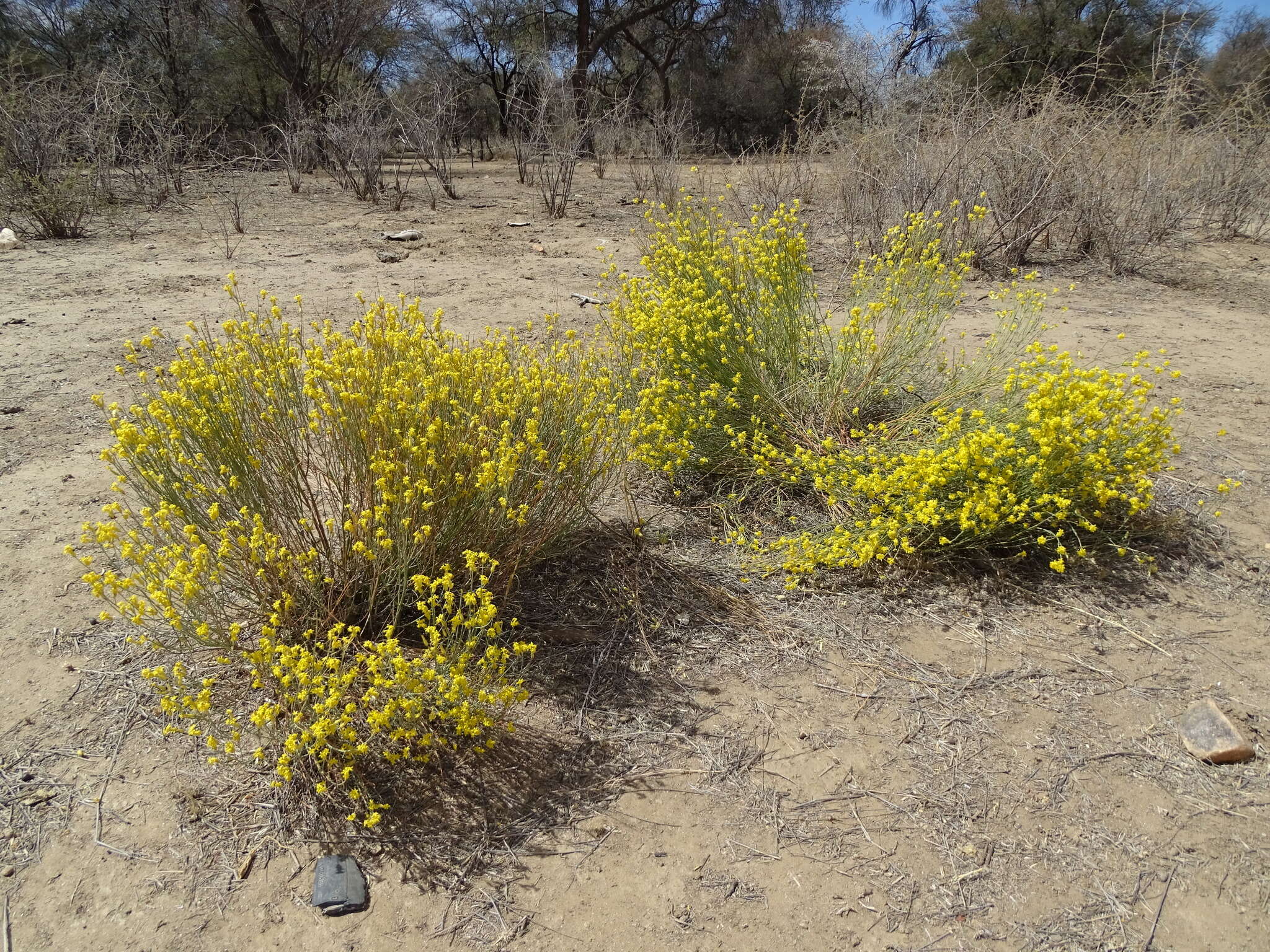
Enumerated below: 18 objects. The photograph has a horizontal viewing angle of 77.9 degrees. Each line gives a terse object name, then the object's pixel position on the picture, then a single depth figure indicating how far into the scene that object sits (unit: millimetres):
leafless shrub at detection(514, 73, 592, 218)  9305
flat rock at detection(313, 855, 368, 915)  1770
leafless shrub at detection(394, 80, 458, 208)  10102
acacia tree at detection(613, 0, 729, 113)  20547
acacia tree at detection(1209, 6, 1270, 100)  17672
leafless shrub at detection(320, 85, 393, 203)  9836
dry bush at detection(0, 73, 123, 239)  7773
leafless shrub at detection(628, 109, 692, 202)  9219
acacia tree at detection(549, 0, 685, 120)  17672
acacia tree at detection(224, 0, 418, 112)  13875
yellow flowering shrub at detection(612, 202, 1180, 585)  2787
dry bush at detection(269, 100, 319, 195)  11055
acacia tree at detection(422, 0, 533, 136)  19719
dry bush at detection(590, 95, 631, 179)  11041
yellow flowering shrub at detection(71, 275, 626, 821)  1969
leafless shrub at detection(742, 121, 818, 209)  8211
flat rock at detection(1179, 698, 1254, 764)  2170
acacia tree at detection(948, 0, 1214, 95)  18094
